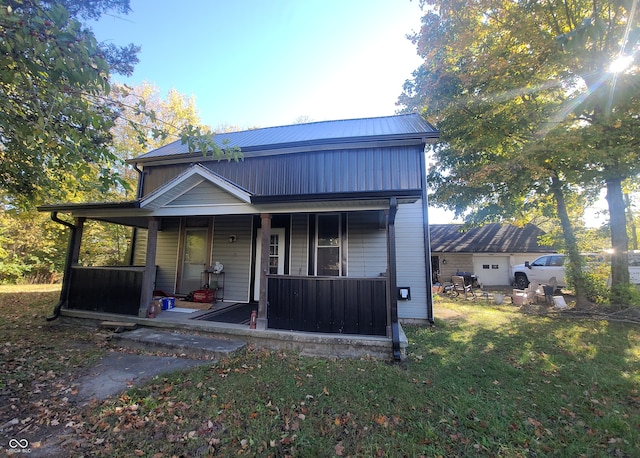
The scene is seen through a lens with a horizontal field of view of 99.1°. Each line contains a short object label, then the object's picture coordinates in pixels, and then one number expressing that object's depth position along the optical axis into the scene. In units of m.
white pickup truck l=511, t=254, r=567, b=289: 13.12
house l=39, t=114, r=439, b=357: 5.01
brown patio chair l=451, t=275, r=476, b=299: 12.49
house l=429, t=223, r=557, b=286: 17.11
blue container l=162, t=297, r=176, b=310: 6.96
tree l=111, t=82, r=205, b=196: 16.00
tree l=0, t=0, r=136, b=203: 2.37
